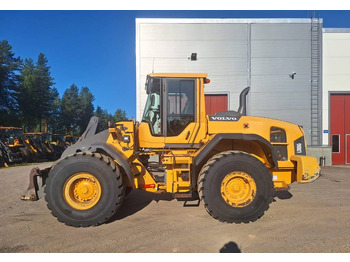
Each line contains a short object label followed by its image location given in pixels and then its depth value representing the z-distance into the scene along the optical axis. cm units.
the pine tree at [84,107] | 5094
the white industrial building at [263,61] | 1359
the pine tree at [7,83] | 2789
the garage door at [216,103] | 1376
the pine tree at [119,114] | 9485
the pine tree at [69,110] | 4700
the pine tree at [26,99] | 3055
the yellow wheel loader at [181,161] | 381
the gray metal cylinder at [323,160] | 1334
